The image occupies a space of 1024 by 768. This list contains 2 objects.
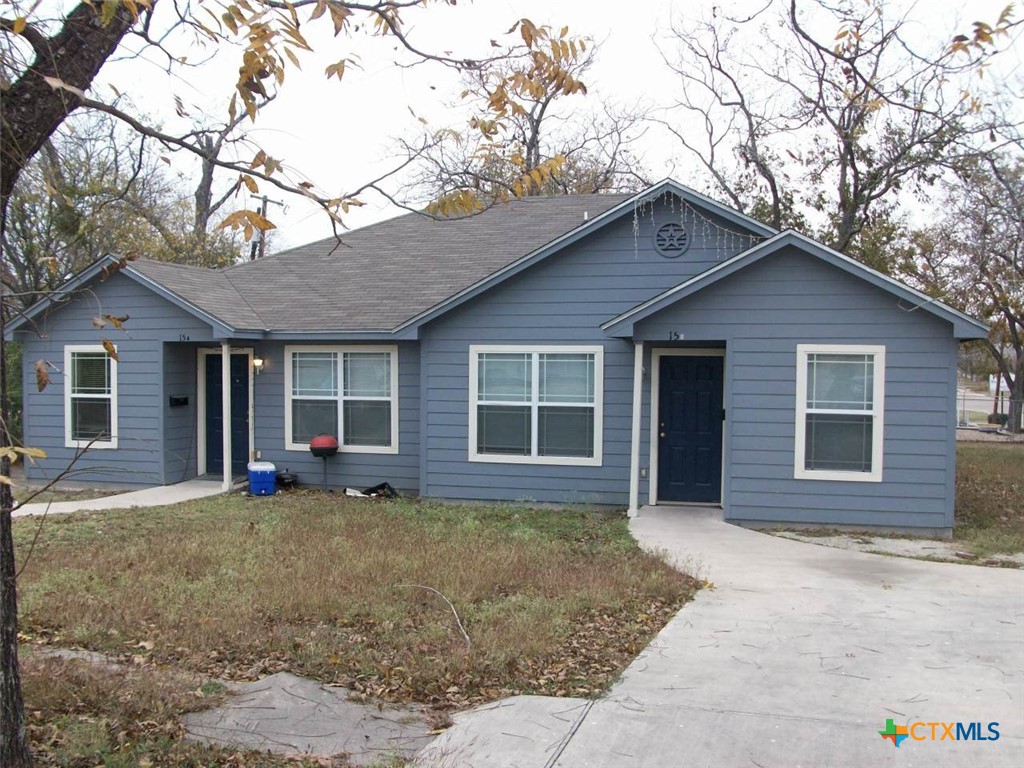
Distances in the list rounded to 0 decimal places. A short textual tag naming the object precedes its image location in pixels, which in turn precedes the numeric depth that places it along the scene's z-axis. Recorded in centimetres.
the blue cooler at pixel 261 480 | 1326
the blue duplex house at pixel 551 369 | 1061
